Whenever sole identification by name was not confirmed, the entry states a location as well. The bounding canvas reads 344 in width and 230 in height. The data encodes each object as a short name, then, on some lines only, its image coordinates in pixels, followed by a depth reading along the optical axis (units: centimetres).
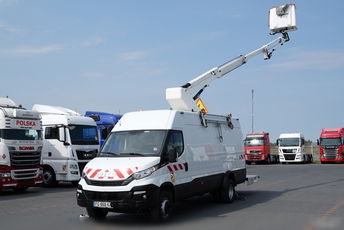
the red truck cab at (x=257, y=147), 4016
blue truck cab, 2366
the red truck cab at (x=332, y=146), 3950
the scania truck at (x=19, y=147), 1565
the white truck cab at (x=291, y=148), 3984
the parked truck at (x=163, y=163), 919
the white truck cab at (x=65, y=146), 1856
